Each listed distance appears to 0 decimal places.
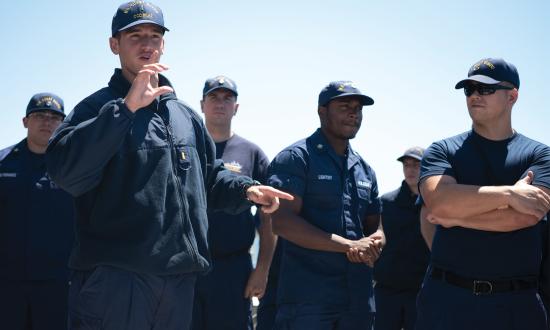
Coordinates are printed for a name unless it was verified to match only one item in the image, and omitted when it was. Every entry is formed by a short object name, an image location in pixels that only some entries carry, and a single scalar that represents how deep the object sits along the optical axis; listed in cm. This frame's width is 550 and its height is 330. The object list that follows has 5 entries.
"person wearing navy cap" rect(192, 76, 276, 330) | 592
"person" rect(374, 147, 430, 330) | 793
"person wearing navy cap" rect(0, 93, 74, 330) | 648
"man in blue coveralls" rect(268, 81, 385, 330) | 520
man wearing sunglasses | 441
